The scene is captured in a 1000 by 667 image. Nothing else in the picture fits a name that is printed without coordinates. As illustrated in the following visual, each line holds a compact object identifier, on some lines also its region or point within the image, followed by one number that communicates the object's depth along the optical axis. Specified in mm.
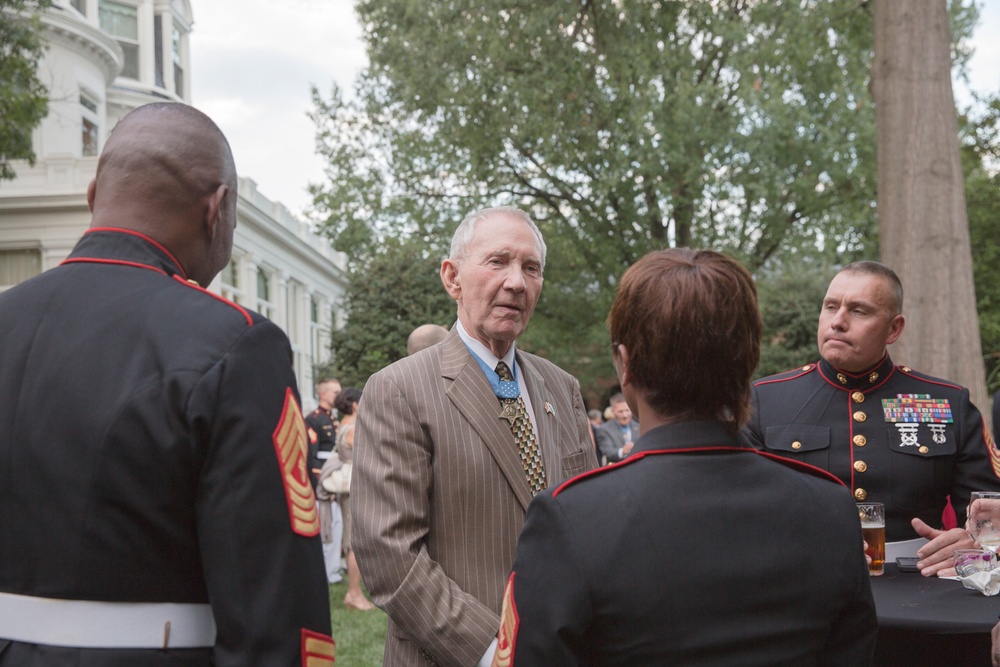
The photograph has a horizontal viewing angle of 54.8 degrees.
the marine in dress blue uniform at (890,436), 3703
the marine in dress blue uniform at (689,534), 1737
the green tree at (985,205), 22484
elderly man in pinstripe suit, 2566
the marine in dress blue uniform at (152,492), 1672
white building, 25203
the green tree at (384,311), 16297
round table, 2750
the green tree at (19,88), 12703
